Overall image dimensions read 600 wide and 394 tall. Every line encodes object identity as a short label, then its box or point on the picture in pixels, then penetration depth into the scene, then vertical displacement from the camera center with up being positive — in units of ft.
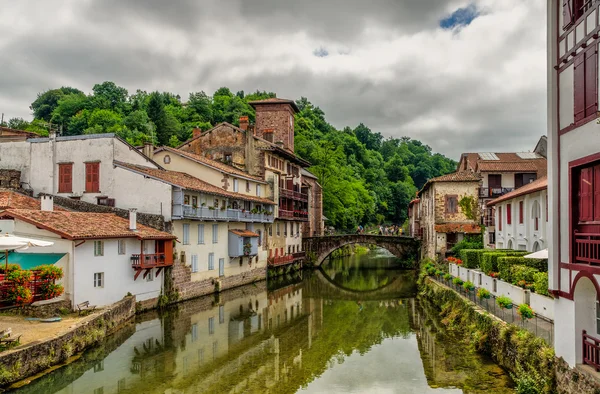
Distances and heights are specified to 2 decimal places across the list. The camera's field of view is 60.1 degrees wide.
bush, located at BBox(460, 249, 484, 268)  101.14 -7.87
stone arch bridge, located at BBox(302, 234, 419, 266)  178.81 -9.29
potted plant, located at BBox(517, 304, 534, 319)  49.83 -9.06
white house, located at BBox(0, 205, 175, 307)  72.95 -5.10
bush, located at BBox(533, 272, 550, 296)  55.52 -7.14
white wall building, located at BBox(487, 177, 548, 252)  89.61 -0.08
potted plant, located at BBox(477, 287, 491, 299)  65.77 -9.69
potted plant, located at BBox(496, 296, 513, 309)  56.08 -9.23
